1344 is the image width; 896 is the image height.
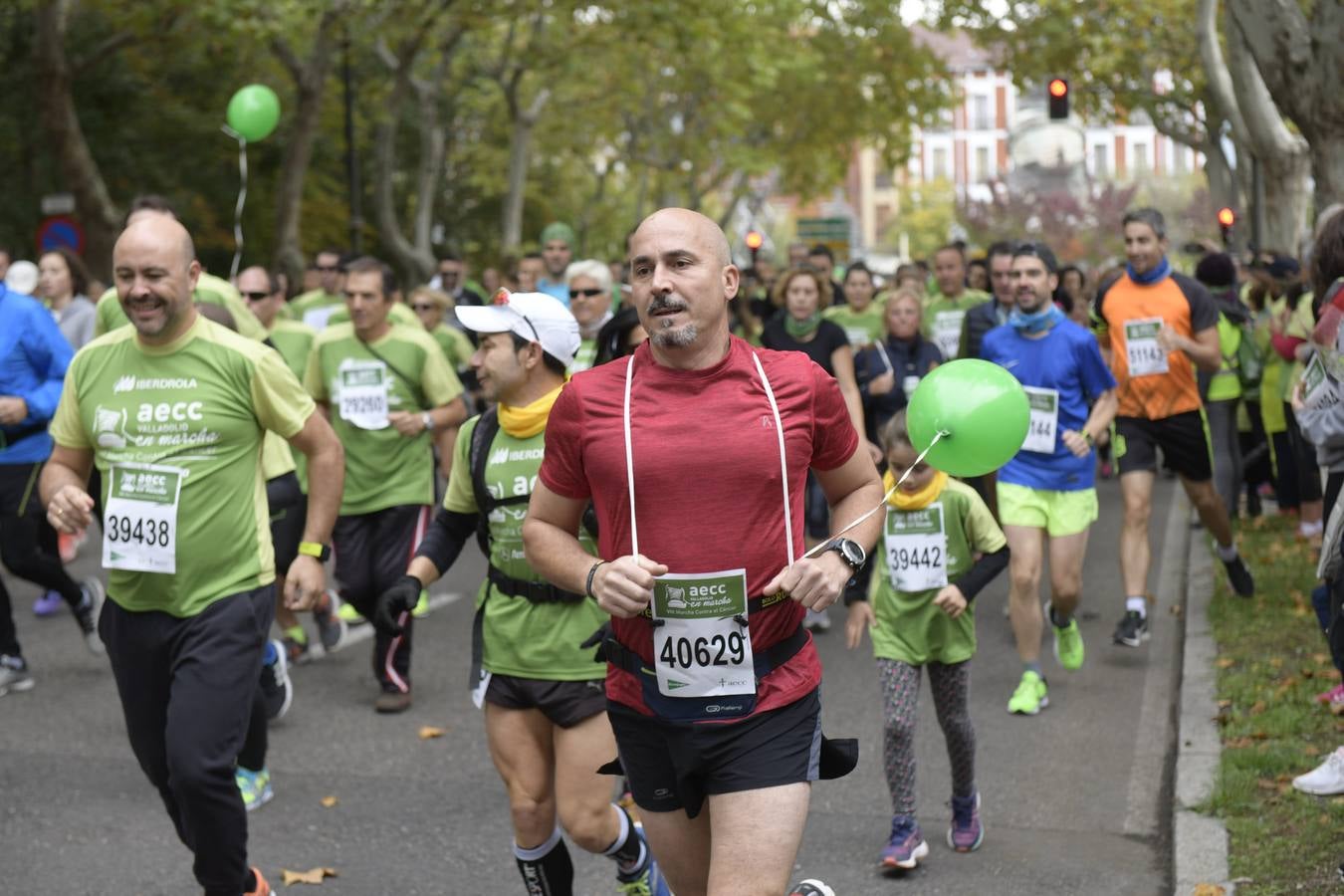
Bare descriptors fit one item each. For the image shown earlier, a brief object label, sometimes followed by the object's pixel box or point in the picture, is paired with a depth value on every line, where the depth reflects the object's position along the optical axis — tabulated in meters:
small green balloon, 13.24
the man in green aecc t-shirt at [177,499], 5.12
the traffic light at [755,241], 28.64
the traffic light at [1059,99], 23.47
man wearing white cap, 5.14
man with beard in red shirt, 3.98
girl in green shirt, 6.14
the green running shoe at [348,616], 10.96
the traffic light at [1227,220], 23.83
